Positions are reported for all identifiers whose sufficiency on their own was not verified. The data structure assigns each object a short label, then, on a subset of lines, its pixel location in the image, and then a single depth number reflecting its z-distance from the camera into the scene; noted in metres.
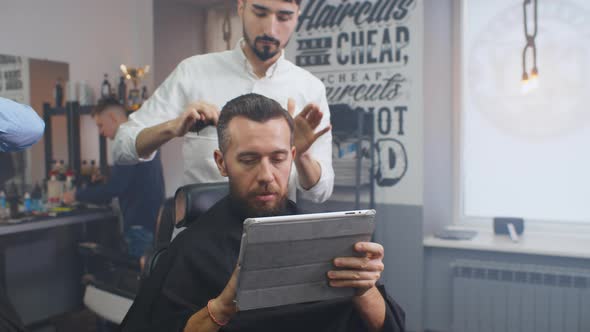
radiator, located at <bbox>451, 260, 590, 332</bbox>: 3.12
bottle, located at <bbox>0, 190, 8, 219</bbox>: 3.61
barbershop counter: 3.70
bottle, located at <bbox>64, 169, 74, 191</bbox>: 4.17
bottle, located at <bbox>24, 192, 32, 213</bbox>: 3.77
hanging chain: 3.38
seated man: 1.38
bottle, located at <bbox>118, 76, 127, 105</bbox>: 4.73
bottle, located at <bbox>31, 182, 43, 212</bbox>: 3.82
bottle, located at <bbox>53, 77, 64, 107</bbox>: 4.21
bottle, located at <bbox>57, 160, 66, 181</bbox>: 4.17
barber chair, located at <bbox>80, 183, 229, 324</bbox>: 1.65
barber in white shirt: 1.93
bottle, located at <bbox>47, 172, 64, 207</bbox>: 4.04
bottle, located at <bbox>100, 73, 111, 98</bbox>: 4.65
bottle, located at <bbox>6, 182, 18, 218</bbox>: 3.68
